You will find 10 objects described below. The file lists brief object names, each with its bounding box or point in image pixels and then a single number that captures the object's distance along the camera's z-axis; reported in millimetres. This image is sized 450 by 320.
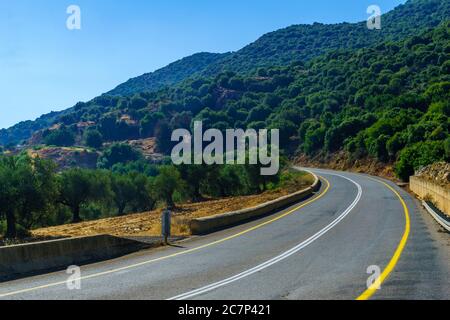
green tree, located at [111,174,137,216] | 68188
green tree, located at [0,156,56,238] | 36875
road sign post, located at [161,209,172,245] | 17203
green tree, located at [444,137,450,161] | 53675
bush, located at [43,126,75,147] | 182250
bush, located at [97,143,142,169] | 150750
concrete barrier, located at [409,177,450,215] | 25422
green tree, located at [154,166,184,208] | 61156
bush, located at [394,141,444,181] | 54781
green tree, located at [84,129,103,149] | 176562
